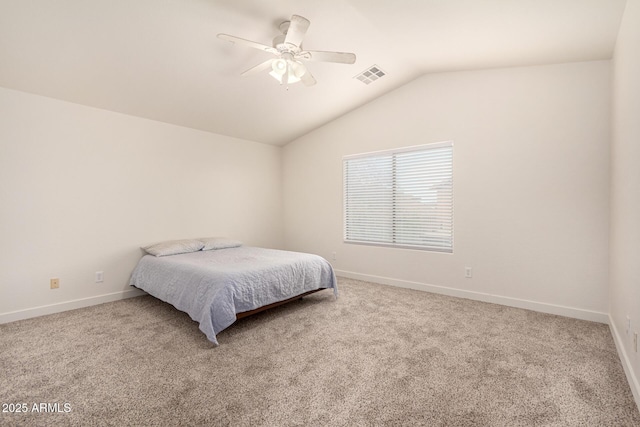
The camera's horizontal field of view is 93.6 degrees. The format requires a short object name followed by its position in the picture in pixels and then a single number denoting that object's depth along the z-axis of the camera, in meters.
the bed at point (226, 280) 2.63
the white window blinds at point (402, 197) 3.99
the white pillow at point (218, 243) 4.13
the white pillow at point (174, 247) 3.71
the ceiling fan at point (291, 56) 2.38
